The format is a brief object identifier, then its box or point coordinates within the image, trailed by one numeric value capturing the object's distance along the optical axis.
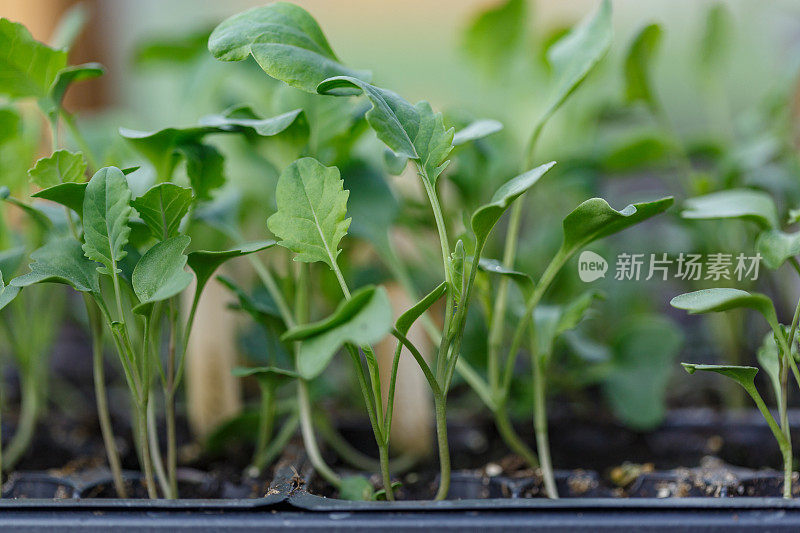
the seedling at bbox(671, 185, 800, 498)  0.58
